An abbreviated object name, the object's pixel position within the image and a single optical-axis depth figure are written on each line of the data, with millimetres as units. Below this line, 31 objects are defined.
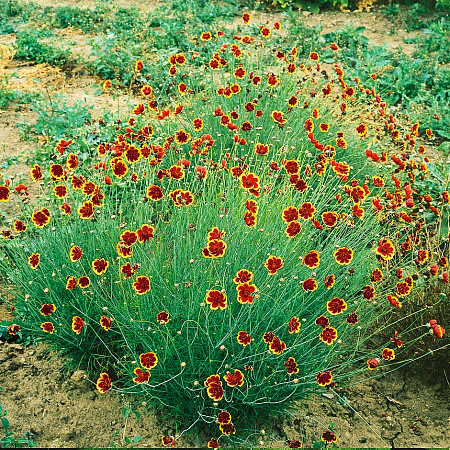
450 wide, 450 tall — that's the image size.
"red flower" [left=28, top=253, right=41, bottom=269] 2144
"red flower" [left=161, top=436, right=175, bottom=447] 1849
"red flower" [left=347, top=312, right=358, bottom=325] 2096
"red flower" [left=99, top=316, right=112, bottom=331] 1969
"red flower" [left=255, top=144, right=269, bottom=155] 2652
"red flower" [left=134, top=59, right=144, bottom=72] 3127
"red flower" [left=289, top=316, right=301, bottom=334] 1954
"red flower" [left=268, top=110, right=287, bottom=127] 2961
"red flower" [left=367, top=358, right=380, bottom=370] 2012
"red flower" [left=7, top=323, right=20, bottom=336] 2164
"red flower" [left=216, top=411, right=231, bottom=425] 1880
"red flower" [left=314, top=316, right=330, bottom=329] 1945
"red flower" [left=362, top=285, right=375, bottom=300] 2076
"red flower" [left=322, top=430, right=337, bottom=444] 1945
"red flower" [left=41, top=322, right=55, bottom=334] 2116
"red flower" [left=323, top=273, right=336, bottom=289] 2072
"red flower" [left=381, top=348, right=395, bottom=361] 2097
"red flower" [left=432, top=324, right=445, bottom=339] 2019
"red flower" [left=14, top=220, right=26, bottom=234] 2213
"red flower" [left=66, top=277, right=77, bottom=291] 2105
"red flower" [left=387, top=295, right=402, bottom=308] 2108
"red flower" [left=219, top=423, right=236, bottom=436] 1900
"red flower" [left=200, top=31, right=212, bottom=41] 3520
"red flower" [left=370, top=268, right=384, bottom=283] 2182
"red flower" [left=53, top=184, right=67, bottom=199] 2254
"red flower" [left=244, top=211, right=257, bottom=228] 2053
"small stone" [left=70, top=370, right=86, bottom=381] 2422
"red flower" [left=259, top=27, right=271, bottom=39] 3842
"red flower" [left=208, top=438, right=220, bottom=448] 1865
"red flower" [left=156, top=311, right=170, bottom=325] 1890
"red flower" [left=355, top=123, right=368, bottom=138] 3188
